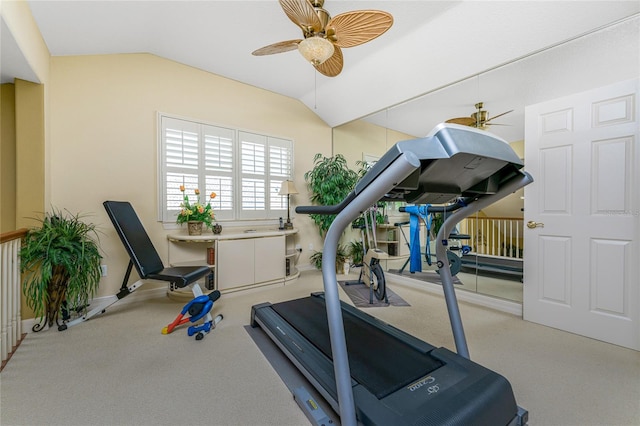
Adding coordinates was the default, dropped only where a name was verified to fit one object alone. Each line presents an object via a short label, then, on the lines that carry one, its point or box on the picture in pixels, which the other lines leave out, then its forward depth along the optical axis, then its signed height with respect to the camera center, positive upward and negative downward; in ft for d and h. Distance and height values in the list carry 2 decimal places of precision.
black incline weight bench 7.71 -1.67
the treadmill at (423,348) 3.09 -2.62
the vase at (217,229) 11.10 -0.81
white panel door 6.54 -0.06
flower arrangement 10.34 -0.10
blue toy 7.26 -3.11
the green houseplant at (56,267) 6.89 -1.63
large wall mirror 6.90 +3.93
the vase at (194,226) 10.42 -0.64
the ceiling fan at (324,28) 5.97 +4.75
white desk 10.25 -1.95
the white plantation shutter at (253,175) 12.83 +1.85
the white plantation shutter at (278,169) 13.74 +2.32
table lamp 12.70 +1.15
